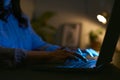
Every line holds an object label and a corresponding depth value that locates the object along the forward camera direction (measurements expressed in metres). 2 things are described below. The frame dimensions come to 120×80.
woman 0.70
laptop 0.61
